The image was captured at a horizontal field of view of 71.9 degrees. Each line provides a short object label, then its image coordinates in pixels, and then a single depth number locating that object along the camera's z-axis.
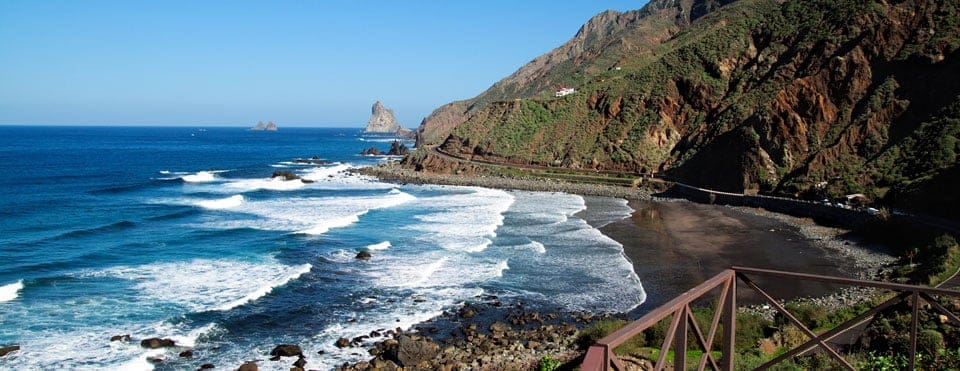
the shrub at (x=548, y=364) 18.31
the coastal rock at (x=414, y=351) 20.59
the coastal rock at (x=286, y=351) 21.33
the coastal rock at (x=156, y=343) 21.72
